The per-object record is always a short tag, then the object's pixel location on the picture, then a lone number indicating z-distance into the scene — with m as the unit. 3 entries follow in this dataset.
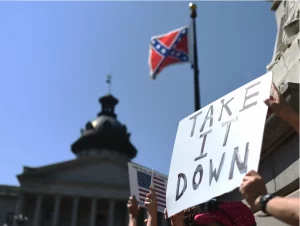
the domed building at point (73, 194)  46.53
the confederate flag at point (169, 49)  12.80
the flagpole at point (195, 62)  10.01
